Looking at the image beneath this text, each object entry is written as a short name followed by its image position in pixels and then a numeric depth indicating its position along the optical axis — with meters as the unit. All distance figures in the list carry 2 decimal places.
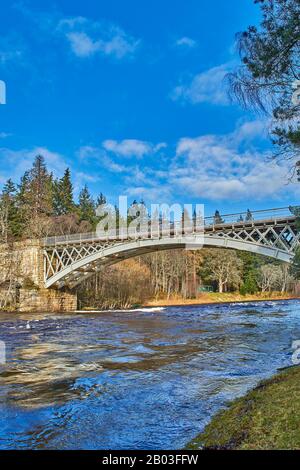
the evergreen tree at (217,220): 33.47
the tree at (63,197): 78.44
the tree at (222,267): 69.75
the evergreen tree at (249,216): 30.89
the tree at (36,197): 61.35
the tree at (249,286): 68.12
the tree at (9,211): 55.33
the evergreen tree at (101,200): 102.31
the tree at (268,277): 69.81
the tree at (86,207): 79.46
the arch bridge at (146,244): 28.67
